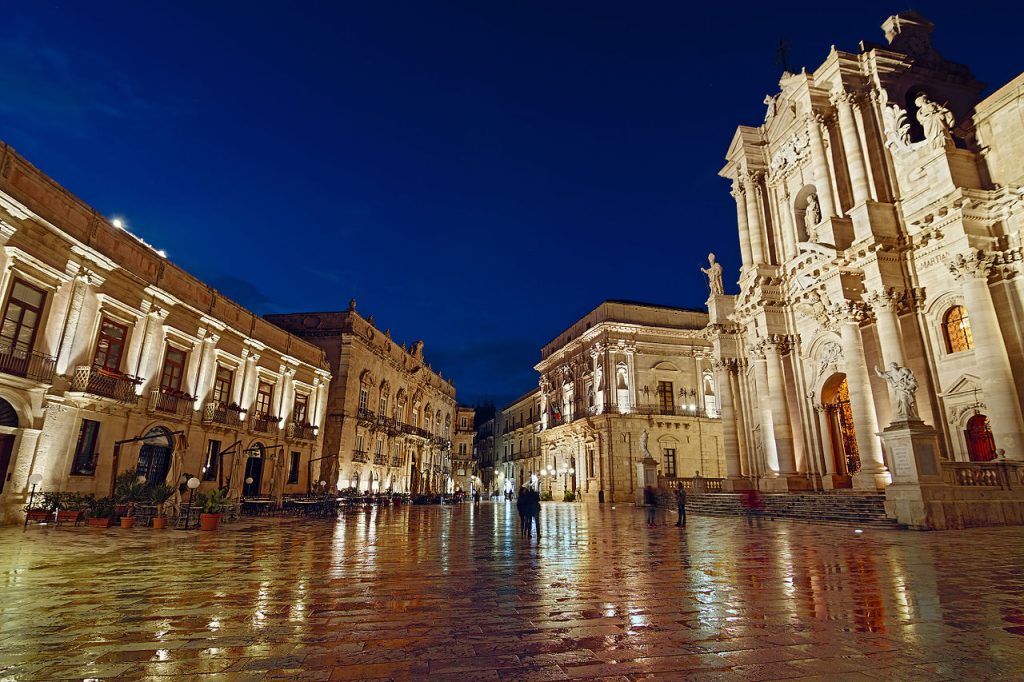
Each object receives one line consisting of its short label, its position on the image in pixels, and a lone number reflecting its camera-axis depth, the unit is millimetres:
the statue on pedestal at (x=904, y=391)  13633
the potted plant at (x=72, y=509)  13852
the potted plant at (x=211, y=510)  13086
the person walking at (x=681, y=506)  14639
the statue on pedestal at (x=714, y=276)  26986
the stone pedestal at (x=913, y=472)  12656
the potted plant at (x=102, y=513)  13367
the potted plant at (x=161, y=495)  13906
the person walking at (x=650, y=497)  24562
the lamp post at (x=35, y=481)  13188
